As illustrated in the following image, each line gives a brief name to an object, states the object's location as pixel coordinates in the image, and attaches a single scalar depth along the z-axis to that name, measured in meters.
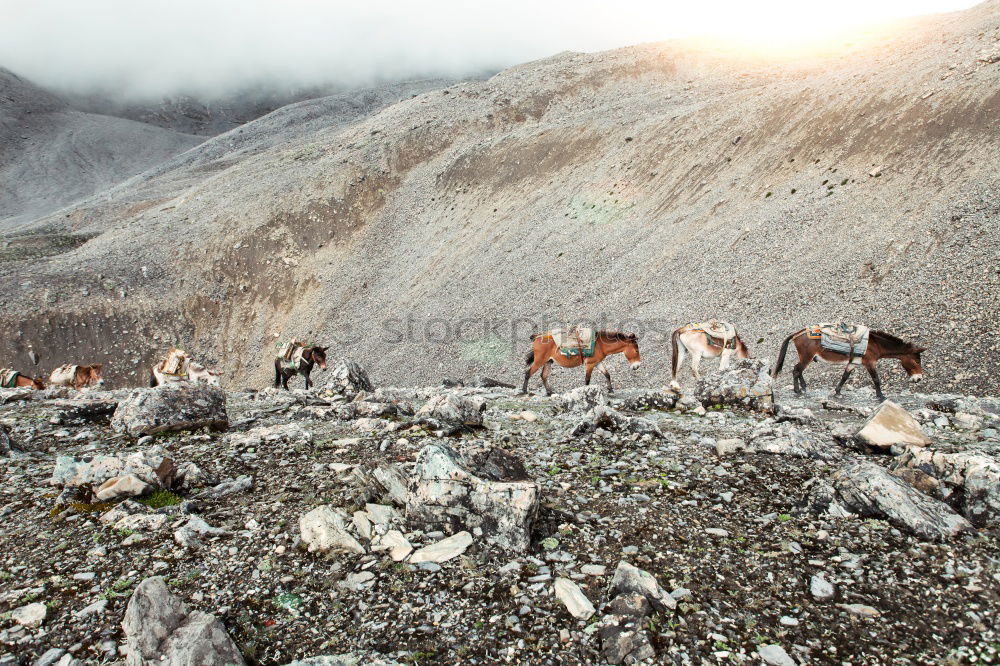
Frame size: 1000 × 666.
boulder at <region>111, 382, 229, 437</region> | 10.02
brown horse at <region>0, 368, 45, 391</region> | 21.84
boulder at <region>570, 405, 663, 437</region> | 9.38
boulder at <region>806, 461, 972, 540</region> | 5.29
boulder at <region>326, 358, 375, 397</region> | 17.48
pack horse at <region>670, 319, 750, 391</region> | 16.30
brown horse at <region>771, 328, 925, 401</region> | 15.22
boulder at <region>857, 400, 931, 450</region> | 8.05
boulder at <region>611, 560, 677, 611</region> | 4.33
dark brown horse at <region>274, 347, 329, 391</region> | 22.42
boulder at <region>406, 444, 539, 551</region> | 5.35
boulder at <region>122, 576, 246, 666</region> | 3.68
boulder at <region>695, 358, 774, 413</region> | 11.45
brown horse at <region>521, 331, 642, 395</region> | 17.00
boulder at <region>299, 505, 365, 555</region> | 5.24
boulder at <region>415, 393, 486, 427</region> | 10.35
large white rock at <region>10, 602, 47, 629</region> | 4.13
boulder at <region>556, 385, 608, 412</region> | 11.72
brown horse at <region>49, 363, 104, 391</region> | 22.75
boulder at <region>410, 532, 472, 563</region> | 5.06
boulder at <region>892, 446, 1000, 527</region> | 5.50
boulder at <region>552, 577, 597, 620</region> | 4.28
